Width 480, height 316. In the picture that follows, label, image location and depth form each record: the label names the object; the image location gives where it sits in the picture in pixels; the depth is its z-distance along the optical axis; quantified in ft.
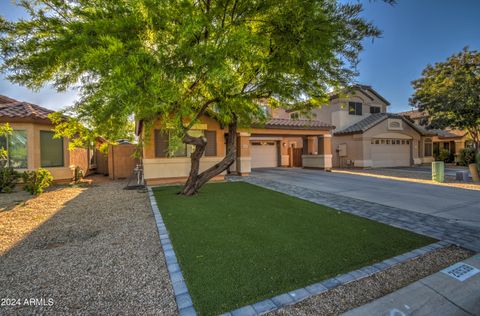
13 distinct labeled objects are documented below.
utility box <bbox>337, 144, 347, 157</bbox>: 67.31
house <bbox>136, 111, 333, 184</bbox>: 37.22
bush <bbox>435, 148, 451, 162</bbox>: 75.97
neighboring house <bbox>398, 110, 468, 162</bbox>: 75.10
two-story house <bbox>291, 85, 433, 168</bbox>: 63.10
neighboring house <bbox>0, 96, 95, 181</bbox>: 35.37
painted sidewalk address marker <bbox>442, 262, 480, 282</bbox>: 10.13
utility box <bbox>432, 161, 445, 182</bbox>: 36.76
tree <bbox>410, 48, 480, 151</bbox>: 44.68
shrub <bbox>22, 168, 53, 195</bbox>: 29.68
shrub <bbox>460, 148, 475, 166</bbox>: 63.16
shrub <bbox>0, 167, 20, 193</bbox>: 31.40
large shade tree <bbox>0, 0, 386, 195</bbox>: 13.47
